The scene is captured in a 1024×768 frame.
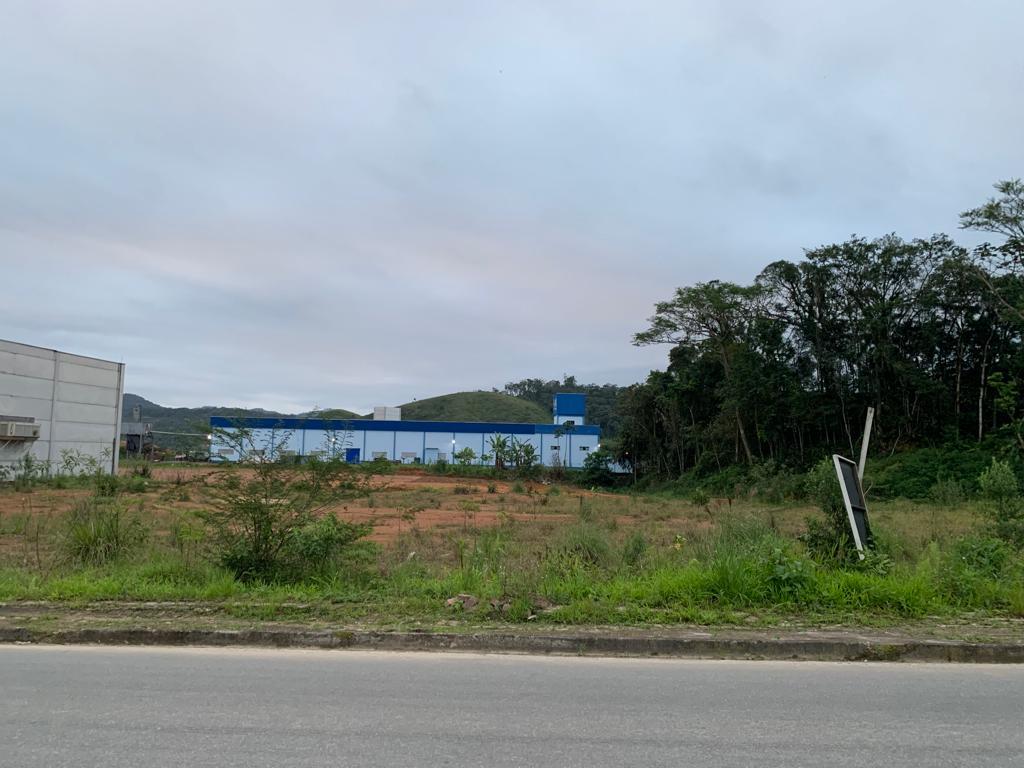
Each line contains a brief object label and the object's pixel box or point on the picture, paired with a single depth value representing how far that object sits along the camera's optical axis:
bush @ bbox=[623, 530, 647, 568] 10.59
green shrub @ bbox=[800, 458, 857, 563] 9.61
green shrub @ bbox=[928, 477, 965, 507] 30.55
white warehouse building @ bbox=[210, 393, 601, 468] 74.94
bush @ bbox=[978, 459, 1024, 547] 10.02
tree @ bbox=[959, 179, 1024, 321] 34.78
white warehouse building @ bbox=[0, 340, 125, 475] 34.09
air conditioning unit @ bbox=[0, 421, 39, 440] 33.12
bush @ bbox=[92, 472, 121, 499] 23.58
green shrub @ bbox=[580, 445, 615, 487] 65.94
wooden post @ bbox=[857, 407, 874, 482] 8.97
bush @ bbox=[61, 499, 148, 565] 10.75
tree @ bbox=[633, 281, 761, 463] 49.66
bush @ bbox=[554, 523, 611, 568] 10.65
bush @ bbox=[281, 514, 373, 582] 9.56
